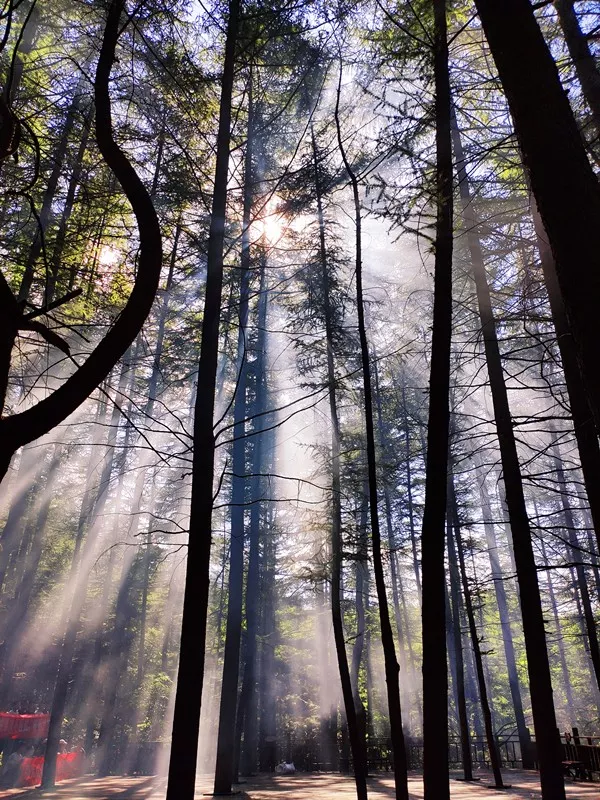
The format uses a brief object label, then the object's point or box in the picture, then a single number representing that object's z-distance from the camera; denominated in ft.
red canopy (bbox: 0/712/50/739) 67.46
